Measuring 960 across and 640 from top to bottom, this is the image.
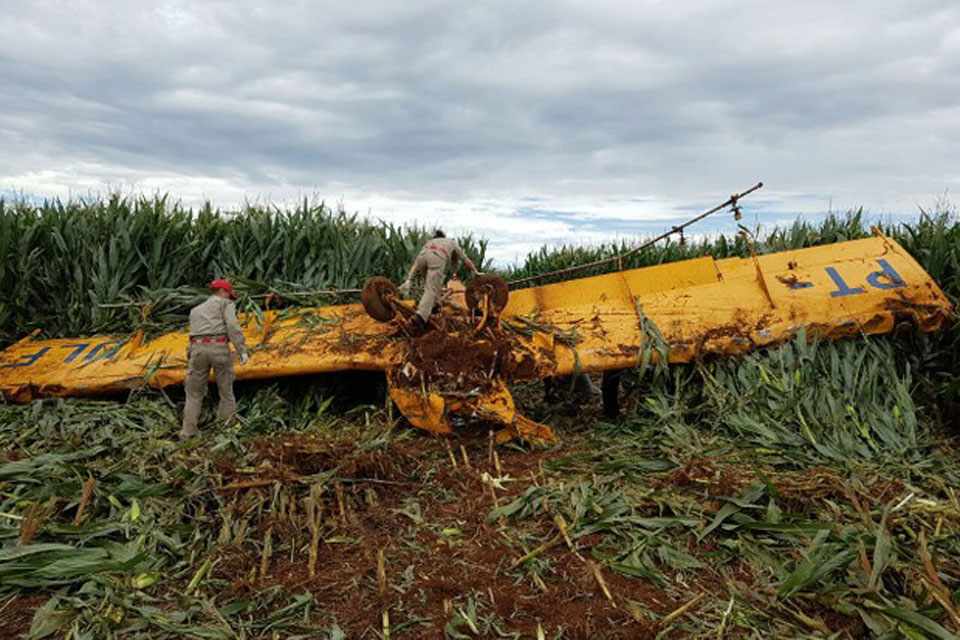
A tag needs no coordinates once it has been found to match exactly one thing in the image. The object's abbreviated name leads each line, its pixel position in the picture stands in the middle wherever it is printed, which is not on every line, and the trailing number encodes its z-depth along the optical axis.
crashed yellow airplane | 5.78
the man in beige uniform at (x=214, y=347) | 6.15
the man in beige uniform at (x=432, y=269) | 6.39
